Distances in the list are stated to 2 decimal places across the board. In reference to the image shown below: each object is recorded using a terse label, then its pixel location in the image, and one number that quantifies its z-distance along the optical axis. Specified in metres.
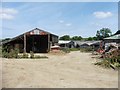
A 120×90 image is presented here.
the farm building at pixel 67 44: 40.18
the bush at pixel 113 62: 7.78
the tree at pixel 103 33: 55.72
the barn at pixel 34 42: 21.12
